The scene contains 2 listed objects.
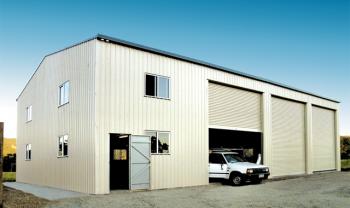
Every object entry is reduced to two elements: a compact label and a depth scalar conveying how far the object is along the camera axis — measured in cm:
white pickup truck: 2025
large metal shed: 1717
